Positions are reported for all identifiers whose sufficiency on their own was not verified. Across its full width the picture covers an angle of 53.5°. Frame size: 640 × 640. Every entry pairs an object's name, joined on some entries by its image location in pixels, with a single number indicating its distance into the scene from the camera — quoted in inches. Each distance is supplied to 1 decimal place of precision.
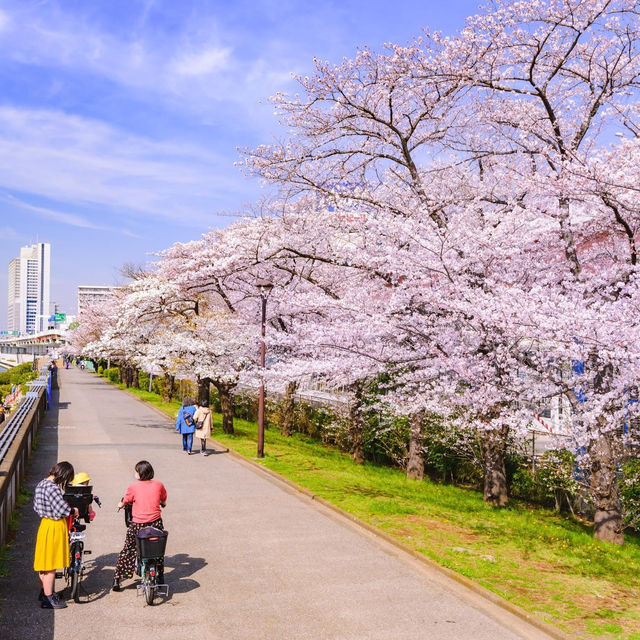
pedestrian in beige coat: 717.9
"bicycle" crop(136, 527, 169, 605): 267.3
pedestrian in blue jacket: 717.9
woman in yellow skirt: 258.8
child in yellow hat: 285.9
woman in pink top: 281.7
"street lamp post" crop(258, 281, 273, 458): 674.2
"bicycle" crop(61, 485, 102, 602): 273.3
